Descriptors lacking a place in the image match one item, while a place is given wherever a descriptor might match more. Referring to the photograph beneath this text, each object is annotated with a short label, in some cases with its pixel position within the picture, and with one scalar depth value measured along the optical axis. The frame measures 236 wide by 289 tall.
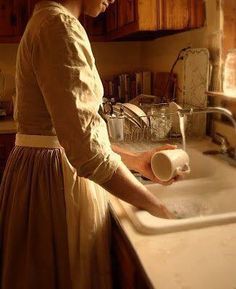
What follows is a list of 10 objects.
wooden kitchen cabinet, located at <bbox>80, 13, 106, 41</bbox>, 2.61
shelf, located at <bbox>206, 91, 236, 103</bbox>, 1.36
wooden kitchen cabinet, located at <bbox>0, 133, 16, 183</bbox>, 2.42
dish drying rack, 1.62
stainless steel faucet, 1.23
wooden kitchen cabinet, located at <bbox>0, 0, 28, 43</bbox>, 2.52
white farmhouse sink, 1.20
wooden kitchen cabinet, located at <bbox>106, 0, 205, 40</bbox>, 1.60
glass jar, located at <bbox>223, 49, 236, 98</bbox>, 1.43
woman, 0.88
